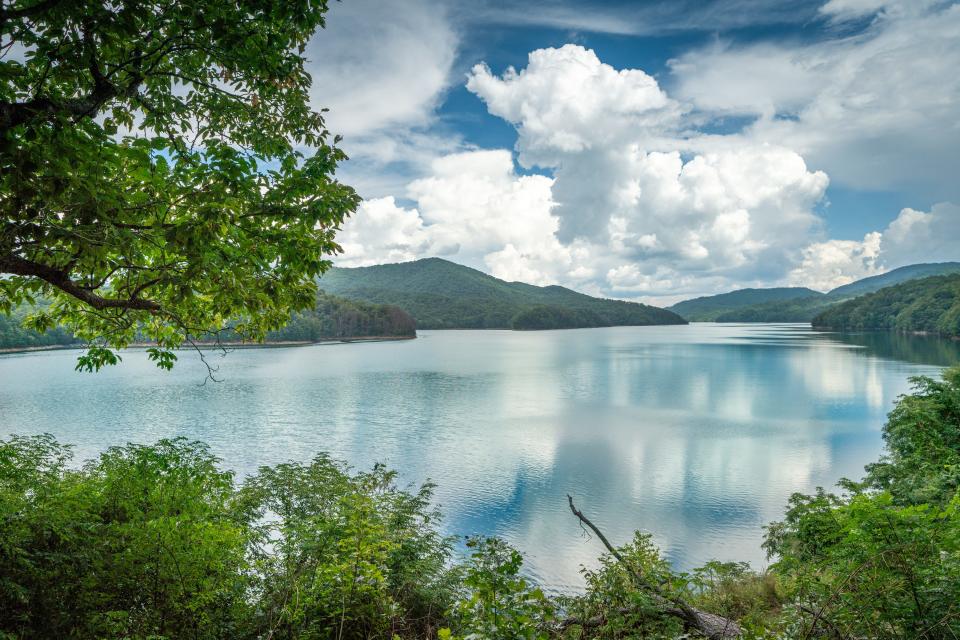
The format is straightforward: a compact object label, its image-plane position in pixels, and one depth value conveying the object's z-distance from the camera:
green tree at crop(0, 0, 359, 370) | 4.08
